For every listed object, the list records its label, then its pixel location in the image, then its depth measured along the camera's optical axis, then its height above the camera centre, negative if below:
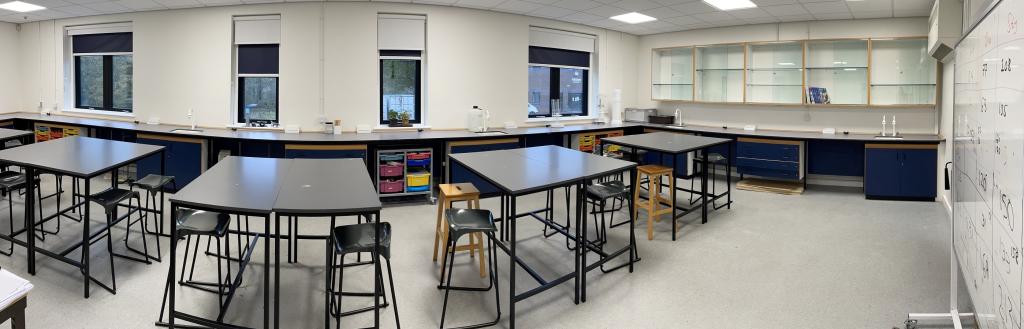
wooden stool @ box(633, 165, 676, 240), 4.39 -0.43
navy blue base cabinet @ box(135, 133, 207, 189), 5.78 -0.22
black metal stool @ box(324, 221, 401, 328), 2.45 -0.50
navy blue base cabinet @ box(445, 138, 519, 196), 5.80 -0.29
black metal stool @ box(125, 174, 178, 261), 3.80 -0.33
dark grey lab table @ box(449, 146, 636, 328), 2.85 -0.20
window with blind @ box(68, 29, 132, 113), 7.10 +1.00
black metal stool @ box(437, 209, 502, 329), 2.79 -0.46
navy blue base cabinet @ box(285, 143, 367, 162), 5.36 -0.12
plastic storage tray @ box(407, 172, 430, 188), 5.67 -0.43
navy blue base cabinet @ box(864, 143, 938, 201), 5.89 -0.32
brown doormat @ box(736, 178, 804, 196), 6.51 -0.56
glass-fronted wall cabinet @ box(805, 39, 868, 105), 6.70 +0.95
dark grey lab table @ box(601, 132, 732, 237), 4.71 -0.02
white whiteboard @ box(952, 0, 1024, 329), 1.19 -0.06
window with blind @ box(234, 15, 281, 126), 6.10 +0.84
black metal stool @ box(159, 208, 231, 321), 2.63 -0.45
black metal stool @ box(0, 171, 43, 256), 3.90 -0.33
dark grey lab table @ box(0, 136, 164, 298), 3.12 -0.14
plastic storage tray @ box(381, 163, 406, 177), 5.57 -0.32
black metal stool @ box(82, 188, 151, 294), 3.18 -0.39
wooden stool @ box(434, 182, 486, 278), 3.48 -0.39
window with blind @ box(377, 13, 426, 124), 6.12 +0.92
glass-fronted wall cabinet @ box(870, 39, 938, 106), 6.31 +0.88
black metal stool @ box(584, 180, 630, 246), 3.73 -0.37
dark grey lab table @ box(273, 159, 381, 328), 2.35 -0.27
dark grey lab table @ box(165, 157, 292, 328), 2.34 -0.27
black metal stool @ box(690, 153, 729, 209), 5.46 -0.18
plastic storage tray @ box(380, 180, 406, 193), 5.60 -0.49
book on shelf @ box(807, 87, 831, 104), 6.87 +0.63
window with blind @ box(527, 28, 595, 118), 7.34 +1.03
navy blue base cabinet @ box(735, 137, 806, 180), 6.51 -0.20
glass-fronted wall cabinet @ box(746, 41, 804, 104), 7.11 +0.99
